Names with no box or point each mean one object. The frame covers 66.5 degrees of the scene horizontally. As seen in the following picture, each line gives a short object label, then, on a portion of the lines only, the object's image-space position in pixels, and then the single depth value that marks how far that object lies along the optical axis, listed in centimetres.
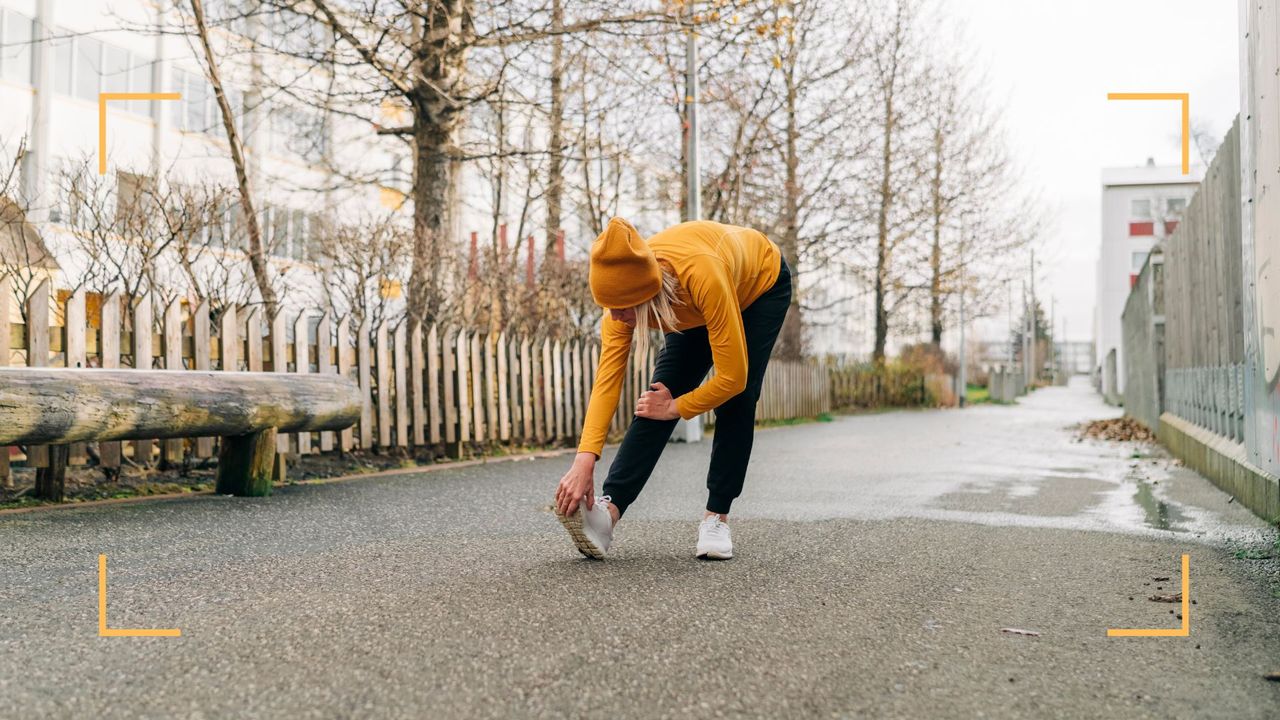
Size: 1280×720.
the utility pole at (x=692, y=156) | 1190
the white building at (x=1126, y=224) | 5616
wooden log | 446
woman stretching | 340
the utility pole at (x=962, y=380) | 3067
